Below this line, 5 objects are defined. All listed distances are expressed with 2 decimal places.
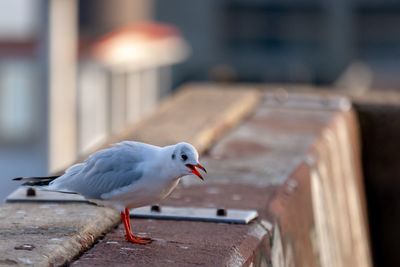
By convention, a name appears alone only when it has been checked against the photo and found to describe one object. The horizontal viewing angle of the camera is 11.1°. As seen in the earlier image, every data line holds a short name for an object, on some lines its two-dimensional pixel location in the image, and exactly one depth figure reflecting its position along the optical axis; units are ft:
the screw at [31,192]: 20.89
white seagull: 17.46
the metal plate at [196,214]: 19.76
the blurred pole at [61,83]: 87.17
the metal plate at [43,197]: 20.54
